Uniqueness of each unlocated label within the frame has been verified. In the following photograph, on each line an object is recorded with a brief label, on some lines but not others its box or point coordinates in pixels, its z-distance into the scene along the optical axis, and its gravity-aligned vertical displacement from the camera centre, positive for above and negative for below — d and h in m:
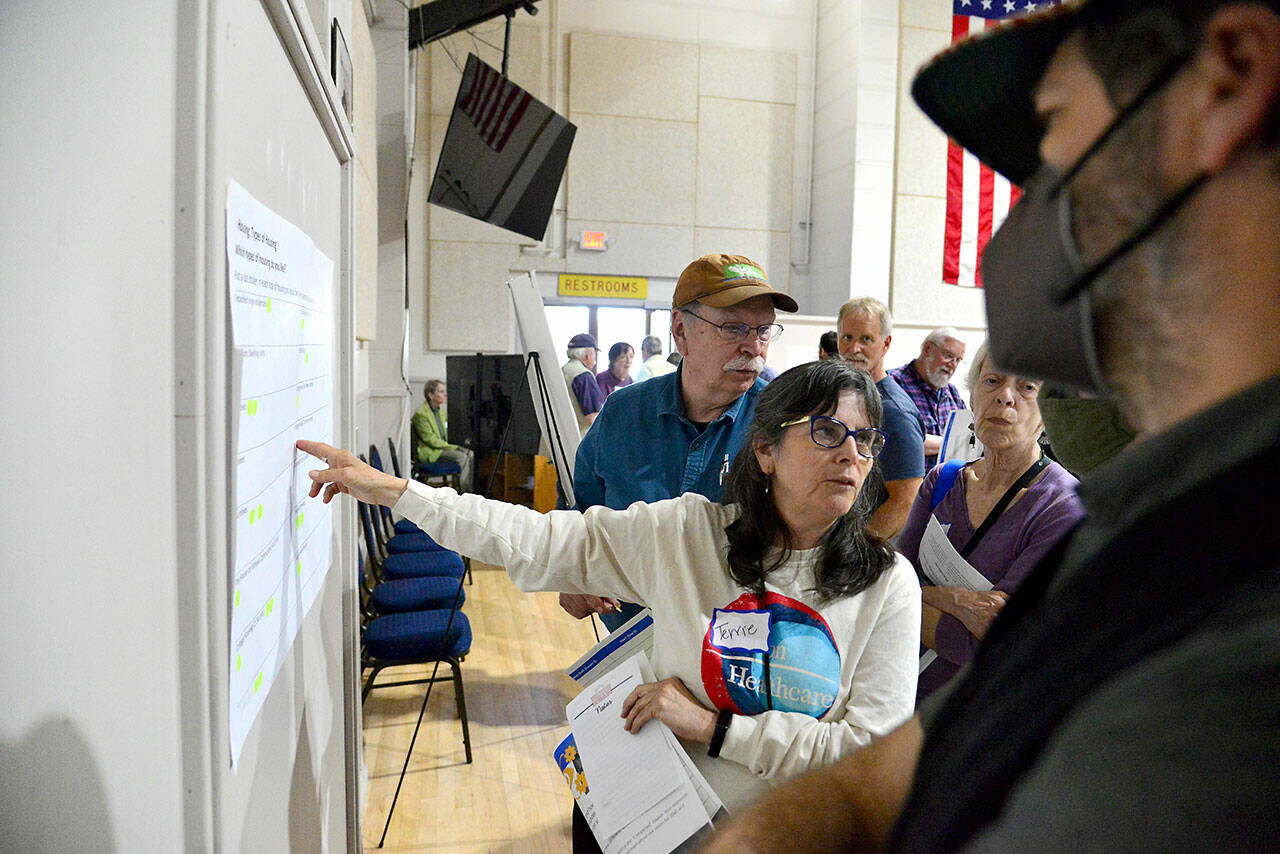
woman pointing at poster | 1.34 -0.37
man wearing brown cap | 1.98 -0.08
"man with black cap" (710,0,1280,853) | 0.36 -0.05
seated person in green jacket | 7.26 -0.73
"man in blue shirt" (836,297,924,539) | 2.23 -0.23
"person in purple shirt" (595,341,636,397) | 6.60 +0.02
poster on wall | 0.84 -0.10
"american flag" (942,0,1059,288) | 8.27 +1.78
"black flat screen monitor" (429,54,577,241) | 5.76 +1.61
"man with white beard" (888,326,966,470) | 3.63 -0.01
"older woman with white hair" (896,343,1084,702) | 1.68 -0.31
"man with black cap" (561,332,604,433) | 5.87 -0.16
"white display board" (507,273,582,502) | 2.55 -0.02
